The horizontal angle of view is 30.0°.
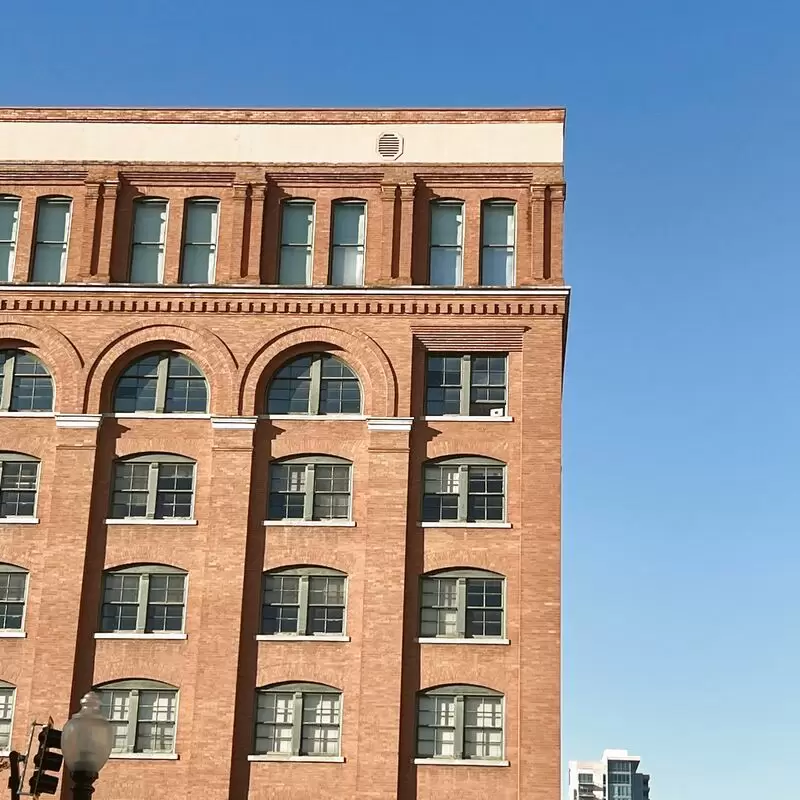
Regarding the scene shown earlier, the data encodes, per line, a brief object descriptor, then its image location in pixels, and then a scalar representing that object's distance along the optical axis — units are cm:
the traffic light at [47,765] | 2111
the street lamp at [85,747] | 1798
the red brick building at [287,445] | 3931
